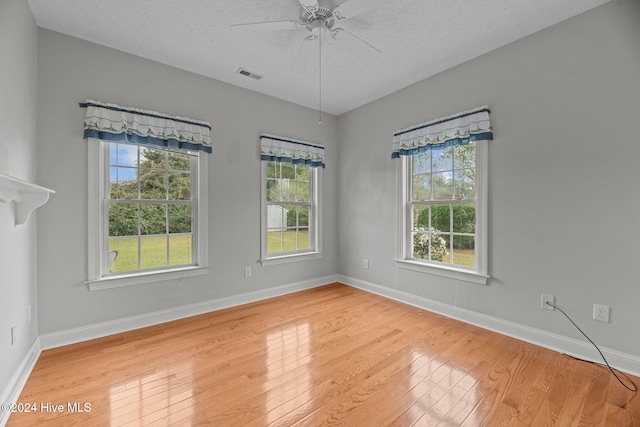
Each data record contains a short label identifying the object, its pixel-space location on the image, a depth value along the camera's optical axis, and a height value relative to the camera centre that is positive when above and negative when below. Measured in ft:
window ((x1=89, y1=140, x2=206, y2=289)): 8.73 +0.05
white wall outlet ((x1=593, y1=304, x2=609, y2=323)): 7.03 -2.54
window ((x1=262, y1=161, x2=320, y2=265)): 12.42 +0.04
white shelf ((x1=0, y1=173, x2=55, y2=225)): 5.70 +0.32
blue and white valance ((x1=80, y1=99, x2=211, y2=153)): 8.38 +2.80
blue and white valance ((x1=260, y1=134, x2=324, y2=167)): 11.96 +2.81
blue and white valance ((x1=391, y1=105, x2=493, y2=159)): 9.09 +2.86
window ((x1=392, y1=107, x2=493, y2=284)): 9.34 +0.64
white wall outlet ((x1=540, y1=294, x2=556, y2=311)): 7.89 -2.51
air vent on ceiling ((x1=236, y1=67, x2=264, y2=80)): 10.33 +5.26
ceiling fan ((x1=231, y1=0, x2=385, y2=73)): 6.25 +4.65
